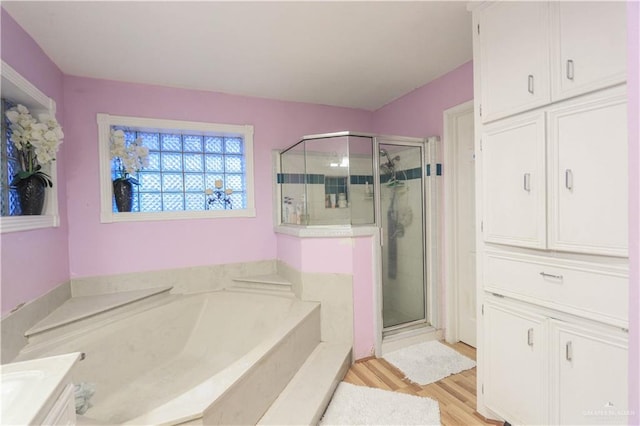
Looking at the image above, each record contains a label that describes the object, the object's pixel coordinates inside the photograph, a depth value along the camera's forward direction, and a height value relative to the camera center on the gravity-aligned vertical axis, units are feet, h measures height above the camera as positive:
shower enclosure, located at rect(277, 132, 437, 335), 8.31 +0.21
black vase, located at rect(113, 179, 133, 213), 8.42 +0.56
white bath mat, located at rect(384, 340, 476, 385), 6.98 -3.97
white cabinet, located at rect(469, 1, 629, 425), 3.79 -0.11
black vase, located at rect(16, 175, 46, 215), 6.16 +0.44
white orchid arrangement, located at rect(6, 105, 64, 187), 5.96 +1.56
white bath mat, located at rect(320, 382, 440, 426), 5.52 -3.97
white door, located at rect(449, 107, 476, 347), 8.25 -0.58
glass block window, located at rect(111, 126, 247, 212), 9.09 +1.30
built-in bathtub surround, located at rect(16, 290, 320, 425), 4.51 -3.08
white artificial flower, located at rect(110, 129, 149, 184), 8.32 +1.65
